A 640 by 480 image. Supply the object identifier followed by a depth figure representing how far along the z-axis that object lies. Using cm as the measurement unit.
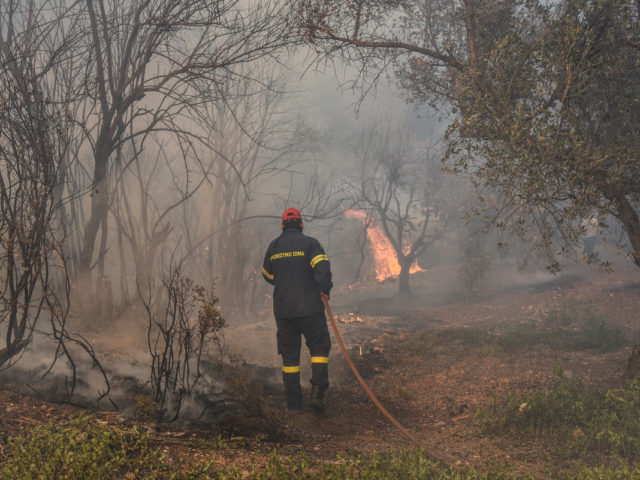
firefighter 545
